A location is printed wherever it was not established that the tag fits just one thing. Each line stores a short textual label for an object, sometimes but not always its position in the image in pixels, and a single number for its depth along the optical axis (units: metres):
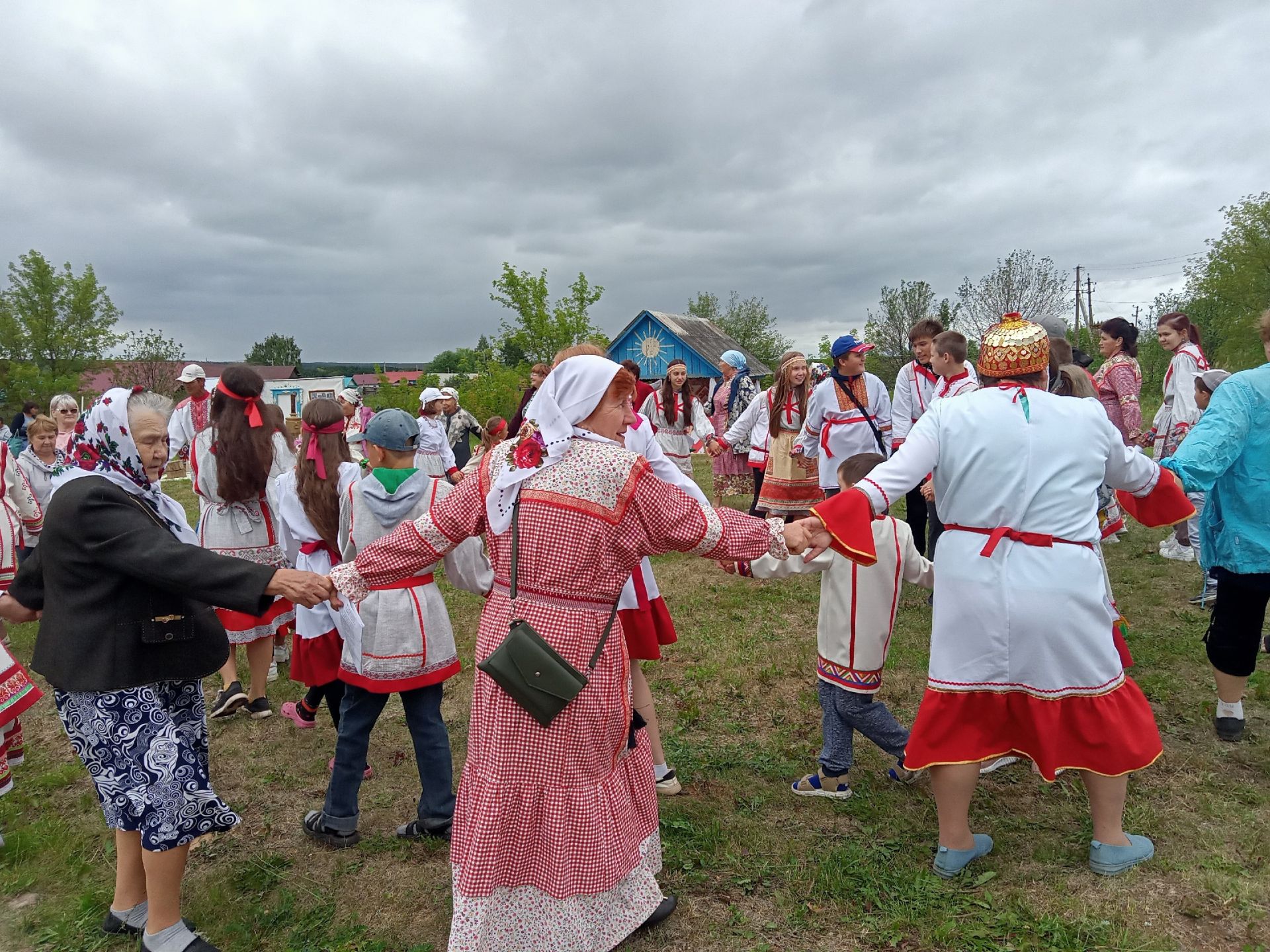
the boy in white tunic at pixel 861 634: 3.48
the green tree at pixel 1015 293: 33.00
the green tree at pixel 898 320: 34.94
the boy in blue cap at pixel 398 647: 3.38
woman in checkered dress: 2.41
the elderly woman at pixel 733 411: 10.24
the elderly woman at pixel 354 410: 11.77
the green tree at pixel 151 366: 44.25
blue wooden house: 36.59
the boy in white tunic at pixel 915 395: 6.85
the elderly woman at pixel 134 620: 2.55
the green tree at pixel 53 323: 39.25
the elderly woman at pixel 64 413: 7.76
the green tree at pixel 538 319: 28.31
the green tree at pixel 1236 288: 32.88
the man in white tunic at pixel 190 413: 6.52
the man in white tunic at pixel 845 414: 6.70
